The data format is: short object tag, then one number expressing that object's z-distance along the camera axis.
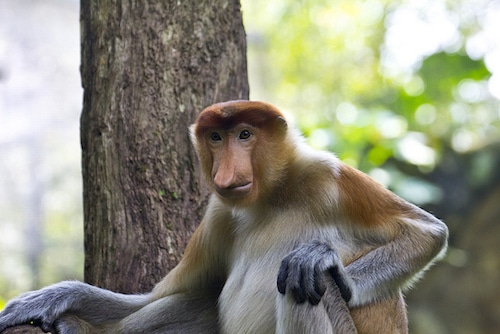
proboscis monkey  5.44
